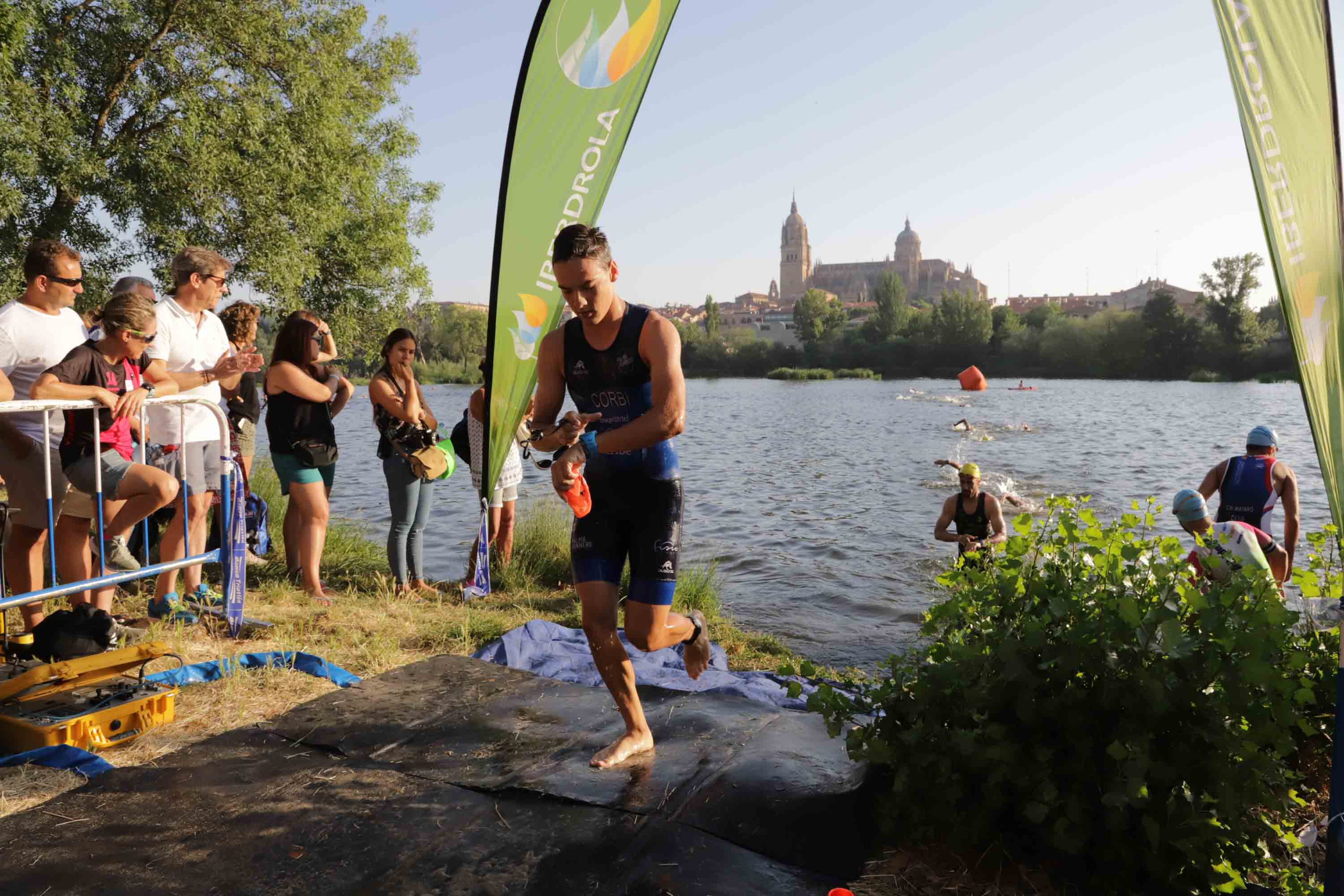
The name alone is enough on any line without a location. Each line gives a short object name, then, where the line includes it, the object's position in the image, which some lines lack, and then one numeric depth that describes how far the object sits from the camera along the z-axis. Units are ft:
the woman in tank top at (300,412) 21.09
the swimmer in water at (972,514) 30.07
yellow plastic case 13.03
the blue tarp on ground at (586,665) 16.71
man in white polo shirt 19.36
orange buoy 217.77
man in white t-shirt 16.85
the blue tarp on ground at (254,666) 15.85
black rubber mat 9.87
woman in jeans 23.25
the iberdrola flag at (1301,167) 9.30
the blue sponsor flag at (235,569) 18.62
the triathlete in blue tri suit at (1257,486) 26.30
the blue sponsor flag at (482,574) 23.25
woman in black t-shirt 16.58
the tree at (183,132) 43.75
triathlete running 11.97
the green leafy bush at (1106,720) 8.42
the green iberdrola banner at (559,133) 15.85
